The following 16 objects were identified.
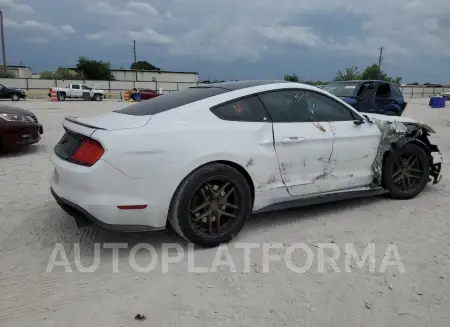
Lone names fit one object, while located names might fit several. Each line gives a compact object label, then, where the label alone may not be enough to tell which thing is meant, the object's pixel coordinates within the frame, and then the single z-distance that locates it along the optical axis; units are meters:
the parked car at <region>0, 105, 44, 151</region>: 7.54
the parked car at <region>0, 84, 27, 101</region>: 33.31
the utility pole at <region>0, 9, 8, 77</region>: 48.90
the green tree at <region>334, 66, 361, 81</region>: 52.50
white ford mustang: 3.19
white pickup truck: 37.19
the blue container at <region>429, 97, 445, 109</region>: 31.11
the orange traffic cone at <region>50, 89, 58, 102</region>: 35.72
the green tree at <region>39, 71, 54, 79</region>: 54.08
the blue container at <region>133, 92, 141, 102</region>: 36.44
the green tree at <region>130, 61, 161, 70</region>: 80.62
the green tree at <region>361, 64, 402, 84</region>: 62.88
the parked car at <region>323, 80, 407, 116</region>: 12.38
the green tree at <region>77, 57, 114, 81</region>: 61.12
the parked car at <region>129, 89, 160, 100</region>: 38.78
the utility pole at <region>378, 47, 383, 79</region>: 63.65
